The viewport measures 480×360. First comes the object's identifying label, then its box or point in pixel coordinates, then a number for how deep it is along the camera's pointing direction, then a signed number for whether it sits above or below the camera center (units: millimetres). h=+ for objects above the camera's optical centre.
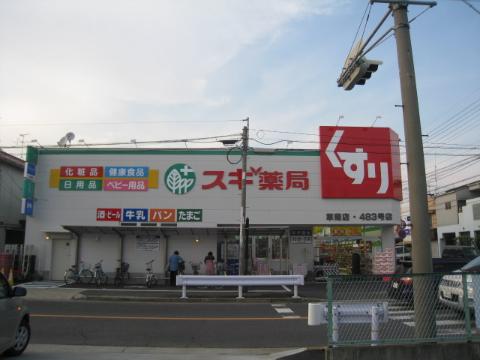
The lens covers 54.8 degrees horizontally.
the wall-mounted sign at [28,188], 23672 +3526
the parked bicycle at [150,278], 22328 -976
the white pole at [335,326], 7277 -1081
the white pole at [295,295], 17647 -1432
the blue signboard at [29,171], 23812 +4456
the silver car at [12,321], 7277 -1039
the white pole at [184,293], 17734 -1349
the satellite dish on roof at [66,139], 26125 +6653
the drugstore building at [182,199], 24250 +3041
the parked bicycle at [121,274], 23391 -850
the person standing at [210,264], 22781 -320
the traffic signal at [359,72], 9398 +3817
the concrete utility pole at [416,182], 7594 +1282
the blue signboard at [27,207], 23672 +2596
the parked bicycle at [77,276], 23297 -916
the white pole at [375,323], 7391 -1049
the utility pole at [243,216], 19844 +1773
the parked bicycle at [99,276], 22978 -903
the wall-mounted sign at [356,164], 24453 +4890
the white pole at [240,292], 17850 -1324
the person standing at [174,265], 22359 -359
